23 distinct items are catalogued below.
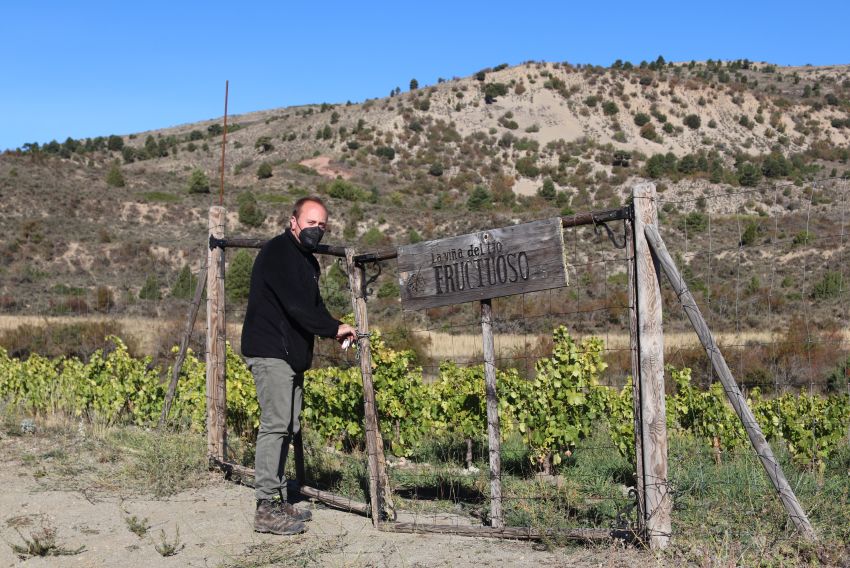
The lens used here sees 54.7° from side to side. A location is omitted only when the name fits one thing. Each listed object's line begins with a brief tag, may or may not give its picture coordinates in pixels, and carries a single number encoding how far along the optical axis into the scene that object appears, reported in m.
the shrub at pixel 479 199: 47.56
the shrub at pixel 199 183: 44.34
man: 5.28
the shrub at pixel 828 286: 14.20
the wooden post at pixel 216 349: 7.14
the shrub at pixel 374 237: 36.19
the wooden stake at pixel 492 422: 5.16
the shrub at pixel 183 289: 22.57
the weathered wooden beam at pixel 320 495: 5.80
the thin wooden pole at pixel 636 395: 4.76
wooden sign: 4.92
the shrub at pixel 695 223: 35.09
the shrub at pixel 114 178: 43.06
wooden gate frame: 4.50
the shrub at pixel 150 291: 21.94
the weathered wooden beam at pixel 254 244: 5.77
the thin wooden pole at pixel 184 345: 7.68
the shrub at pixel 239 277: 23.19
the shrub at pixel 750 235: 28.93
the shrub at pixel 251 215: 37.62
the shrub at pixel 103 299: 21.40
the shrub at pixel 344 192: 46.56
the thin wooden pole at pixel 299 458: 6.16
